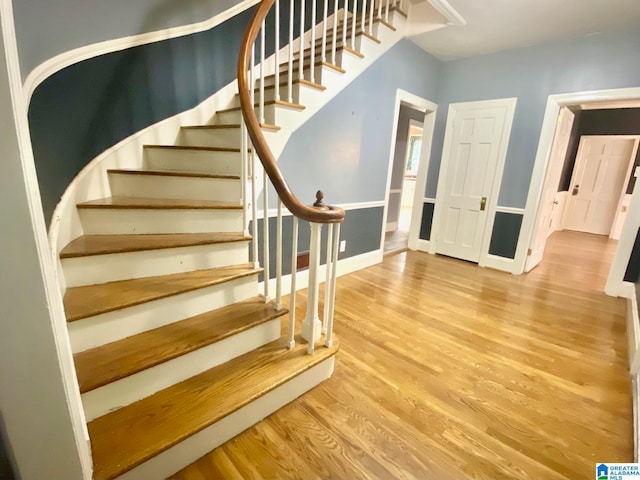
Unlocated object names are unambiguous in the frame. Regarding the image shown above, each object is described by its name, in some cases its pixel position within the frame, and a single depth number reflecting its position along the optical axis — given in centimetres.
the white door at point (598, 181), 580
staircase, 110
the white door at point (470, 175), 357
